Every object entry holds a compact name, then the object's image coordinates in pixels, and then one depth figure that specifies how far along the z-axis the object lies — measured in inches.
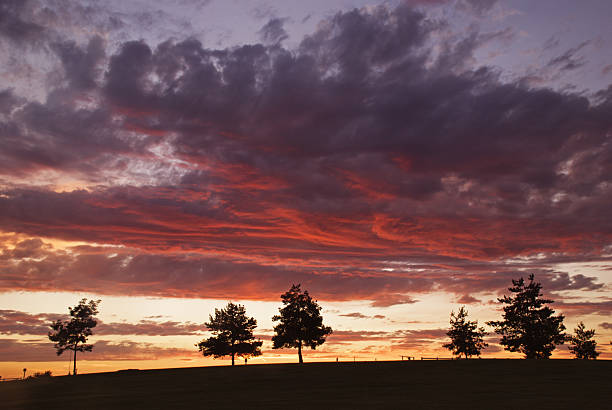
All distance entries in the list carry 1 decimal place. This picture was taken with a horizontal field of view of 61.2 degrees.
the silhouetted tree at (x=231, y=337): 3521.2
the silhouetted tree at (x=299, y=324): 3275.1
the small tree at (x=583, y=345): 4119.1
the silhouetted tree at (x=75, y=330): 3398.1
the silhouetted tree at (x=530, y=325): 3297.2
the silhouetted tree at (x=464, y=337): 3833.7
